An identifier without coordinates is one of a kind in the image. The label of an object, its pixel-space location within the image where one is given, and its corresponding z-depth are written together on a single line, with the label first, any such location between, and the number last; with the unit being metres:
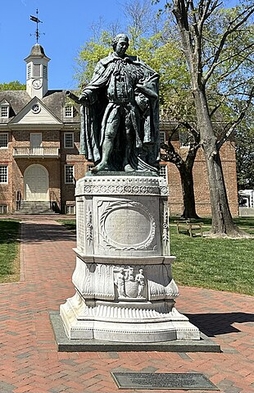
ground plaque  4.20
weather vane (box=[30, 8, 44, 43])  50.27
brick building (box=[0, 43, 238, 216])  43.91
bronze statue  6.11
